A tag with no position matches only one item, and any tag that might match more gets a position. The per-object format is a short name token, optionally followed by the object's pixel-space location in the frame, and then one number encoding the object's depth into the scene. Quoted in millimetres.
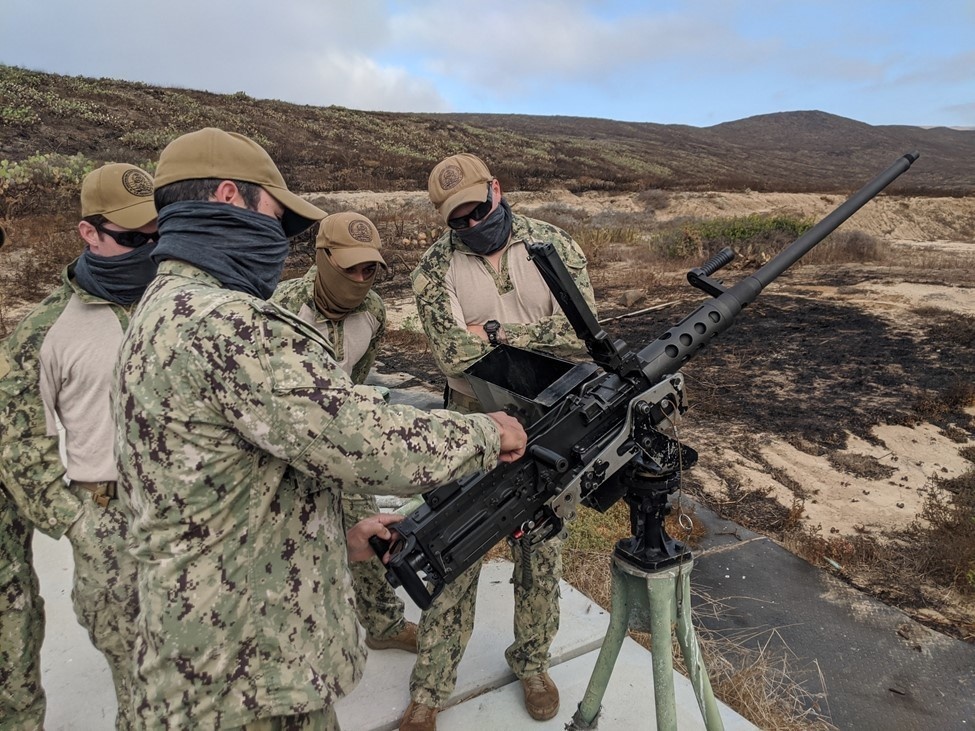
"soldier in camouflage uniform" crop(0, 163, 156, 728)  2160
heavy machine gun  1721
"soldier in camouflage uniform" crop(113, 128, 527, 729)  1331
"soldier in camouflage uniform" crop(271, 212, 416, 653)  2857
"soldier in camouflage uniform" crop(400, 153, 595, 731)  2555
